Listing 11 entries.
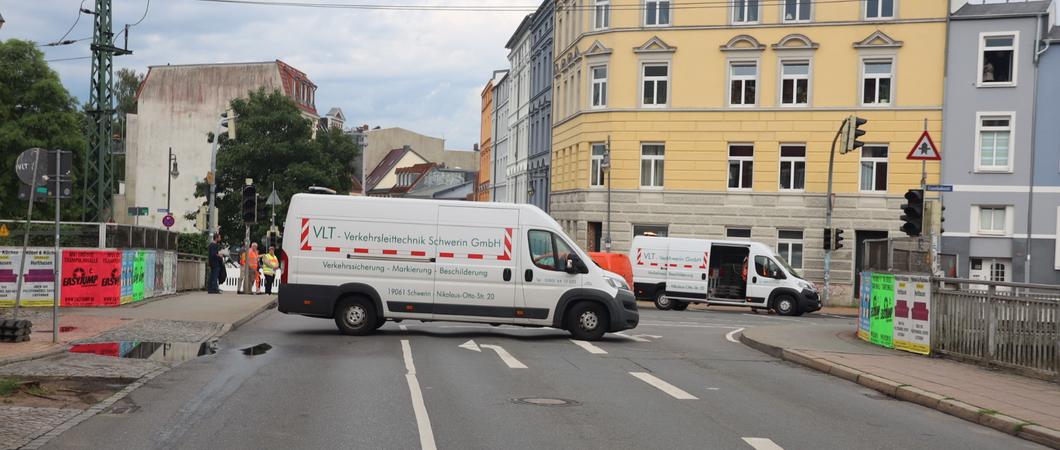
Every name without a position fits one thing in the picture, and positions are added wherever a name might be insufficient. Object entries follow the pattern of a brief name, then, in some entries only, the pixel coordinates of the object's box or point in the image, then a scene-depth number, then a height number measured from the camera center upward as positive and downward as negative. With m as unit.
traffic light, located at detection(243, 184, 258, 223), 30.44 +0.22
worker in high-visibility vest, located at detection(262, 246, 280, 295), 35.88 -1.84
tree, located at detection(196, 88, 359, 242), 67.44 +3.21
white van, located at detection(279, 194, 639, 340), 19.83 -0.84
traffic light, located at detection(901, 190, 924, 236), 20.83 +0.41
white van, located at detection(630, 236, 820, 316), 35.19 -1.53
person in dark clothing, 34.97 -1.93
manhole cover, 11.55 -1.88
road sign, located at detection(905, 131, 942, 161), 21.25 +1.61
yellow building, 43.09 +4.53
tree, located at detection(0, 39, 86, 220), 60.72 +4.93
